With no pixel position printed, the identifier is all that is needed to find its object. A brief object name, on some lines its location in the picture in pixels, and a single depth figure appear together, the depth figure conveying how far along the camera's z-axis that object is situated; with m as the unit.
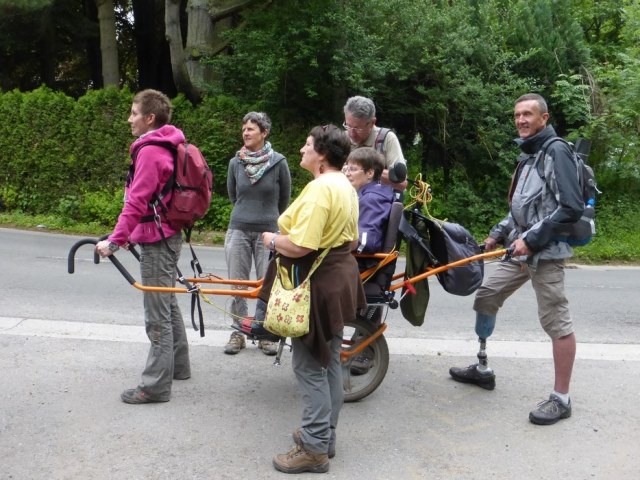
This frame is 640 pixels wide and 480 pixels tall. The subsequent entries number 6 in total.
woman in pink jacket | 4.42
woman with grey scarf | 5.78
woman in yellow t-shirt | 3.65
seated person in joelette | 4.49
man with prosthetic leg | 4.23
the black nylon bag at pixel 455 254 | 4.65
